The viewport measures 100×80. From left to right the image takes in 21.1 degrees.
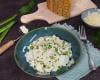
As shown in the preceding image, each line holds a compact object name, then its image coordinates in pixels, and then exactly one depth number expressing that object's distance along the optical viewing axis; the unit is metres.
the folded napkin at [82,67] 0.90
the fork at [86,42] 0.92
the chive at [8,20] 1.11
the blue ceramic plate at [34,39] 0.91
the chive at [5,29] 1.06
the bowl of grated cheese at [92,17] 1.05
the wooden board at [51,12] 1.13
